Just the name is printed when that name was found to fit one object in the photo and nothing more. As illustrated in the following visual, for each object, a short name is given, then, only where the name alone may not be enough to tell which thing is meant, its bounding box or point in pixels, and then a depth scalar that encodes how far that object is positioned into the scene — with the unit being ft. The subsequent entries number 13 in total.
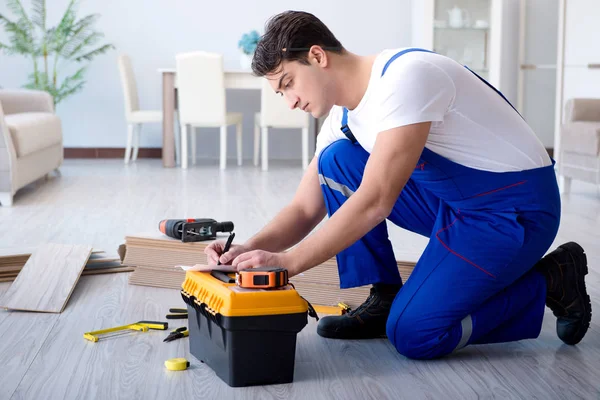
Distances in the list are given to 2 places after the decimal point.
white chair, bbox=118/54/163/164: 21.72
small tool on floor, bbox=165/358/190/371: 5.58
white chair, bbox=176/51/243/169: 20.61
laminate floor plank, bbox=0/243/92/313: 7.31
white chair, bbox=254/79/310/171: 20.84
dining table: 21.36
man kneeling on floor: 5.22
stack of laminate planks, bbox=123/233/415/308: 7.50
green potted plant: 22.79
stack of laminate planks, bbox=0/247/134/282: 8.46
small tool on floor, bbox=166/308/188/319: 7.00
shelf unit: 24.00
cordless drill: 7.82
